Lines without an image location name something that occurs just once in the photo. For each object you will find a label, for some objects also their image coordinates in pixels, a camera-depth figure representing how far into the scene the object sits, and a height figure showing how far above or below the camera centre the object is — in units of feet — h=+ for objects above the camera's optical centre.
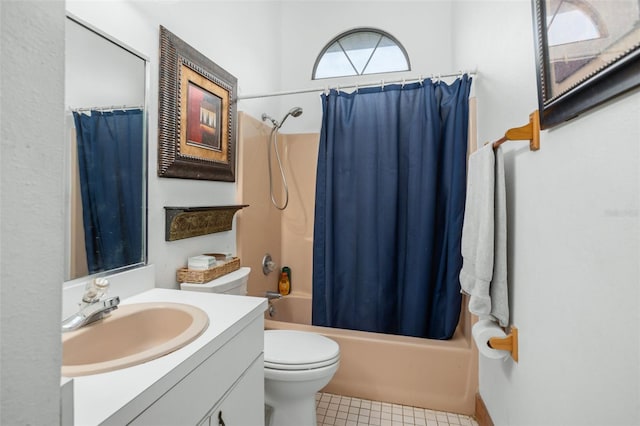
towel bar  3.19 +0.89
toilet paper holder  3.76 -1.48
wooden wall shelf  4.58 +0.01
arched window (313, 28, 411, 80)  8.58 +4.53
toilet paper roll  3.93 -1.50
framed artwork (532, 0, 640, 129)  1.82 +1.12
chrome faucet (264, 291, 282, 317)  7.57 -1.84
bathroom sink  2.72 -1.07
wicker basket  4.69 -0.81
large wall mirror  3.29 +0.77
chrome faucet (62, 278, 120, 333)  2.90 -0.82
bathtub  5.46 -2.64
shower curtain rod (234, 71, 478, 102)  6.24 +2.72
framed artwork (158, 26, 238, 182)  4.50 +1.70
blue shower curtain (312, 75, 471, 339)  6.02 +0.22
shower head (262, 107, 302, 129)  7.34 +2.47
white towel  3.86 -0.31
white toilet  4.31 -2.03
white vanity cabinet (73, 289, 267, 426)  1.89 -1.11
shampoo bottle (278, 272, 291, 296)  8.57 -1.74
